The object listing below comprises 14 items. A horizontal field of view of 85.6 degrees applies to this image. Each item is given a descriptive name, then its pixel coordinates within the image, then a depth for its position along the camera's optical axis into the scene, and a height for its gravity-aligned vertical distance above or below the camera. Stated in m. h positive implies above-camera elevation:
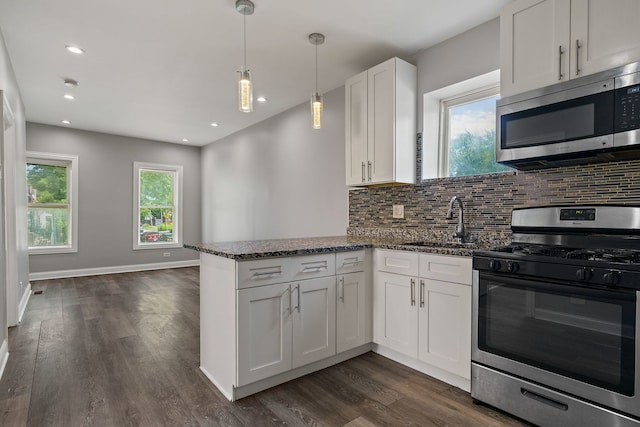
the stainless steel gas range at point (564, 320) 1.51 -0.54
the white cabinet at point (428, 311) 2.12 -0.68
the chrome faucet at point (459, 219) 2.55 -0.07
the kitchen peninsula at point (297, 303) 2.05 -0.61
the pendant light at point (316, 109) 2.52 +0.73
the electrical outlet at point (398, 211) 3.08 -0.01
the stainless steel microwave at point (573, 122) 1.70 +0.49
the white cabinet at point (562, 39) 1.71 +0.94
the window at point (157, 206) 6.63 +0.06
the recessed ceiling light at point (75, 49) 2.96 +1.39
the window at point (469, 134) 2.71 +0.63
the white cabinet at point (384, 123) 2.83 +0.74
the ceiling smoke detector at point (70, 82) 3.72 +1.38
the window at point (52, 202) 5.67 +0.11
